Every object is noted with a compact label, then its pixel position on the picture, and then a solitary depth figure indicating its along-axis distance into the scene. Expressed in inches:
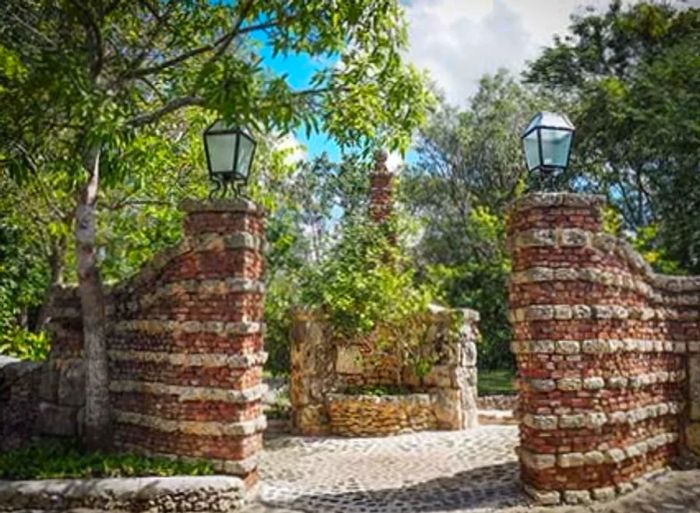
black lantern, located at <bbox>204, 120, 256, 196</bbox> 258.1
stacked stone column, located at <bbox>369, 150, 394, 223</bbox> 485.7
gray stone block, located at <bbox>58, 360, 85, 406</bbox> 282.7
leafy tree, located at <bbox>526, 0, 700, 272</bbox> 626.2
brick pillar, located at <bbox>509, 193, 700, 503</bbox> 237.1
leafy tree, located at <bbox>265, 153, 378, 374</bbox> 491.2
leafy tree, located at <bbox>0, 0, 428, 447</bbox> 207.0
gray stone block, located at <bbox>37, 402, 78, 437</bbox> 283.4
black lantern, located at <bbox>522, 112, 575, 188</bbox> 252.7
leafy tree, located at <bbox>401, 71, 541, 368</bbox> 946.1
